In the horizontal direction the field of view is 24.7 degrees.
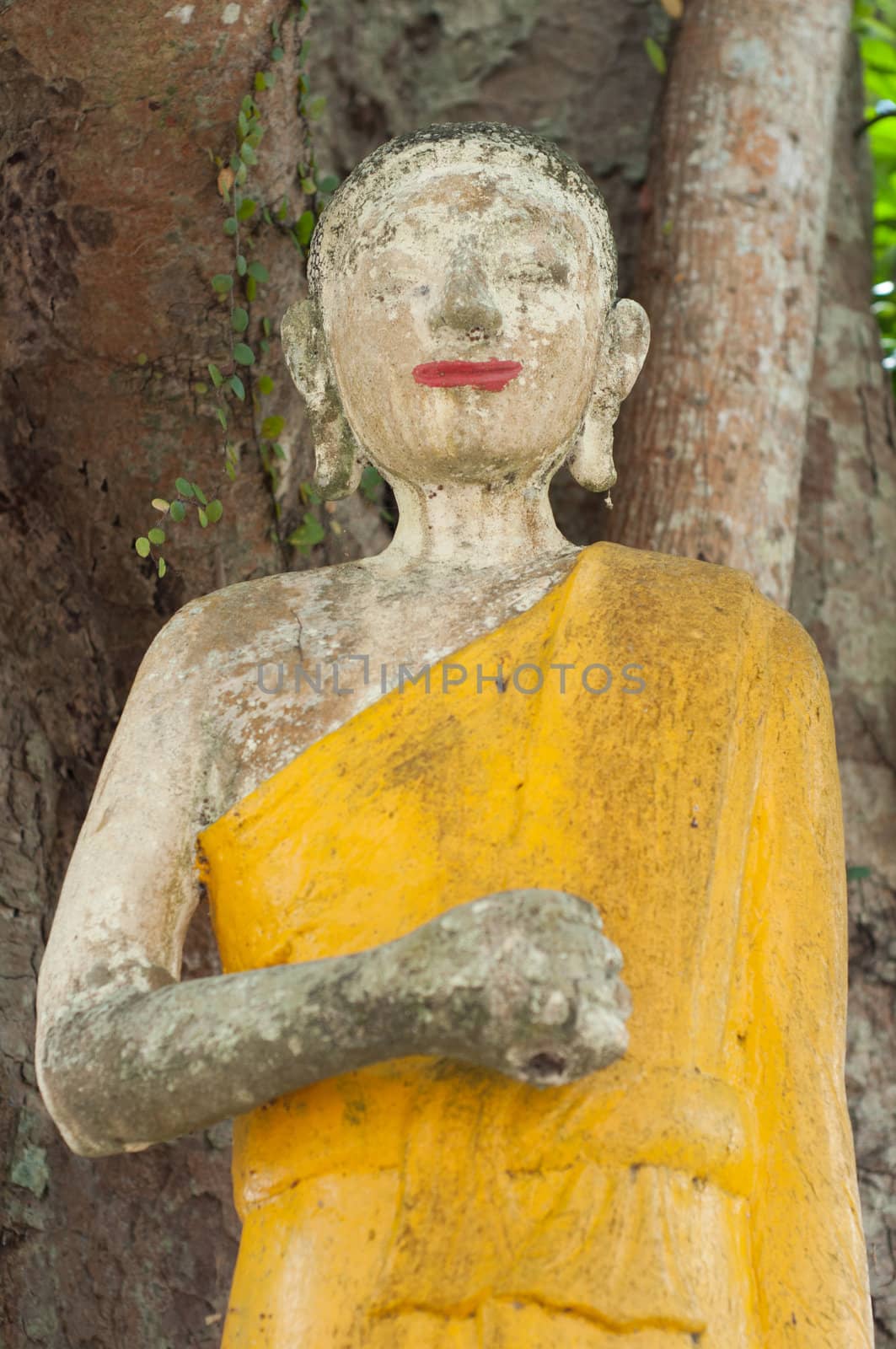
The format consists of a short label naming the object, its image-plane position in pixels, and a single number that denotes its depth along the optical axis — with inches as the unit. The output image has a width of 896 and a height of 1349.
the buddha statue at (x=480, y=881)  108.3
